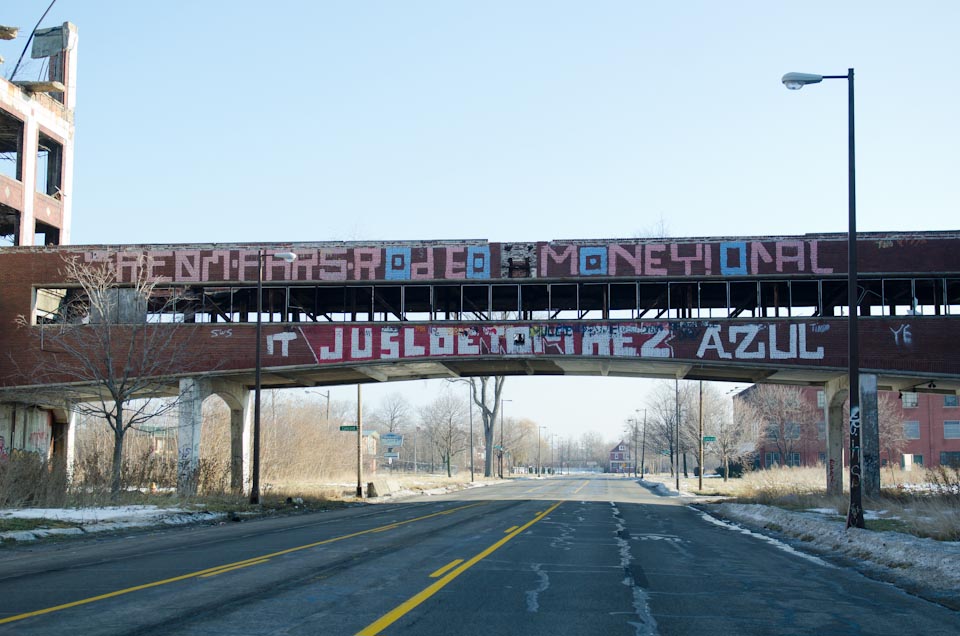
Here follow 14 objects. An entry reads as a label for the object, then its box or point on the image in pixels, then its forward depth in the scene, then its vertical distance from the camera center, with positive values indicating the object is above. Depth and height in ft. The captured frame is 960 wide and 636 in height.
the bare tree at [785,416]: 286.46 -2.37
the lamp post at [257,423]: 104.68 -2.29
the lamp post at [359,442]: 139.29 -6.08
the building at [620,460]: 567.79 -34.71
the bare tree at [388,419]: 575.54 -9.27
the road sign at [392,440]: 168.41 -6.60
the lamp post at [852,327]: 62.39 +6.01
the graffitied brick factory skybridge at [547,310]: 113.39 +13.56
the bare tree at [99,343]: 116.16 +8.41
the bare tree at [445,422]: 428.56 -8.53
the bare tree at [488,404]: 287.48 +0.37
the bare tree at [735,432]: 283.79 -8.05
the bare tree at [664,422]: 324.80 -6.02
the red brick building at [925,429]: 276.21 -6.05
